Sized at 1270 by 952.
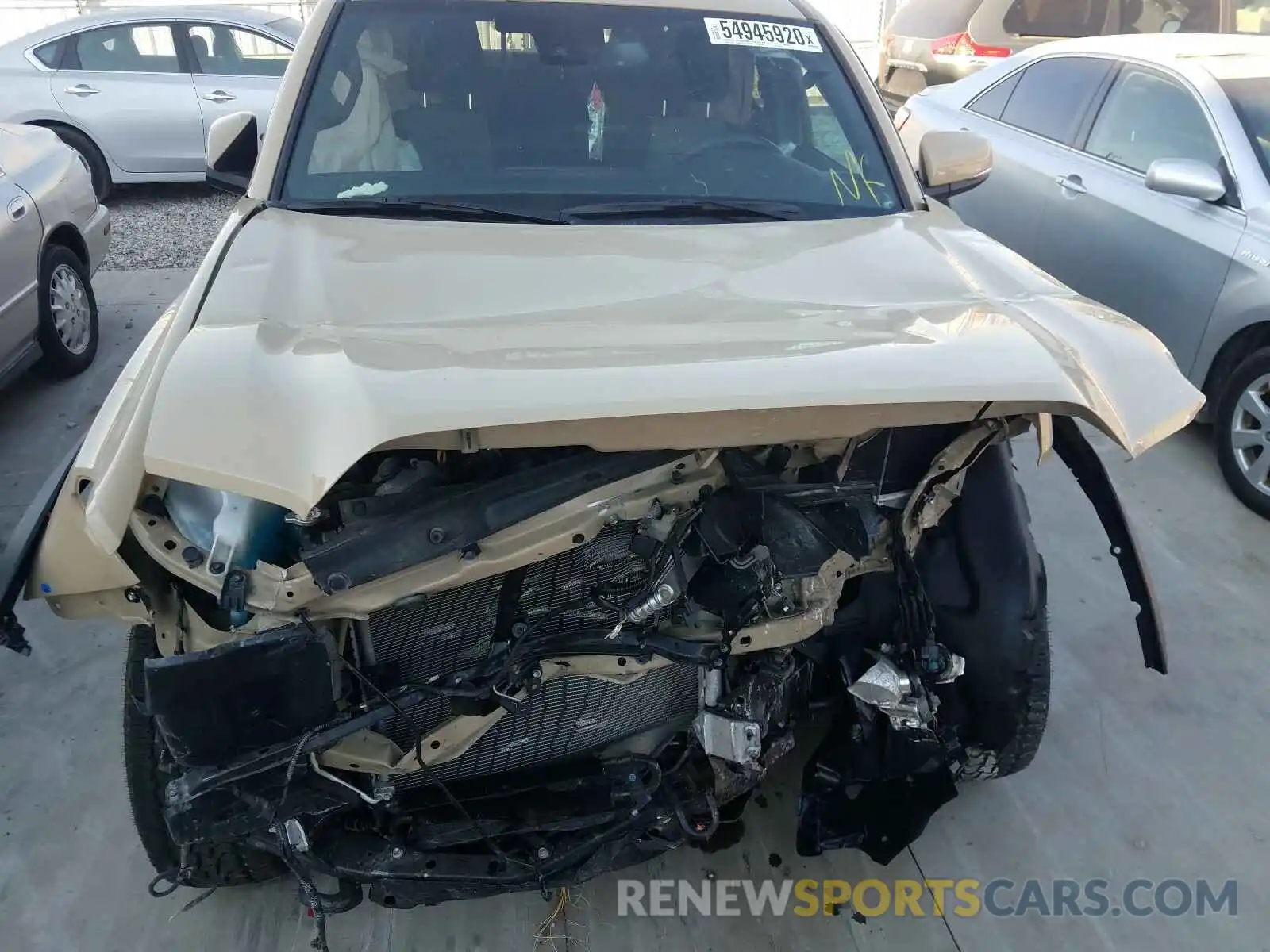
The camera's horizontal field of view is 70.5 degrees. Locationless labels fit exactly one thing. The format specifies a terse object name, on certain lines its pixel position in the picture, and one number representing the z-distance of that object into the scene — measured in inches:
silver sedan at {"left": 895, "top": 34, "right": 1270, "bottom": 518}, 144.0
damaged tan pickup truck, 60.0
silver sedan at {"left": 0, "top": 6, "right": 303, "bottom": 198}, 267.0
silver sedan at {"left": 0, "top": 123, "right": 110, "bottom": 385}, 156.2
